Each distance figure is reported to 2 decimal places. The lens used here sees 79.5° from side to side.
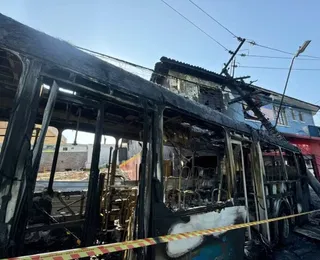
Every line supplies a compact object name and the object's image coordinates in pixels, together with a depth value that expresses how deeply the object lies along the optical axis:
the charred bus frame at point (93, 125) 1.52
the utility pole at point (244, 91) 12.09
